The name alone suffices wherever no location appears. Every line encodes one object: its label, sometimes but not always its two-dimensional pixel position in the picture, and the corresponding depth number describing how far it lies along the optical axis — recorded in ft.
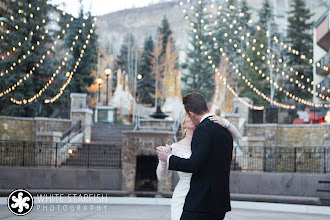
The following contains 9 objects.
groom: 13.03
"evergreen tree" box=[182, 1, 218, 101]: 211.00
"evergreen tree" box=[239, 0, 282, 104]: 167.22
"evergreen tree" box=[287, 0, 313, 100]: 156.15
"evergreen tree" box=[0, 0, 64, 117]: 106.52
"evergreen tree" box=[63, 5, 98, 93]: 147.33
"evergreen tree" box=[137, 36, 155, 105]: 228.45
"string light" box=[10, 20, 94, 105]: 100.72
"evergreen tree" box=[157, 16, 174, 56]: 242.17
